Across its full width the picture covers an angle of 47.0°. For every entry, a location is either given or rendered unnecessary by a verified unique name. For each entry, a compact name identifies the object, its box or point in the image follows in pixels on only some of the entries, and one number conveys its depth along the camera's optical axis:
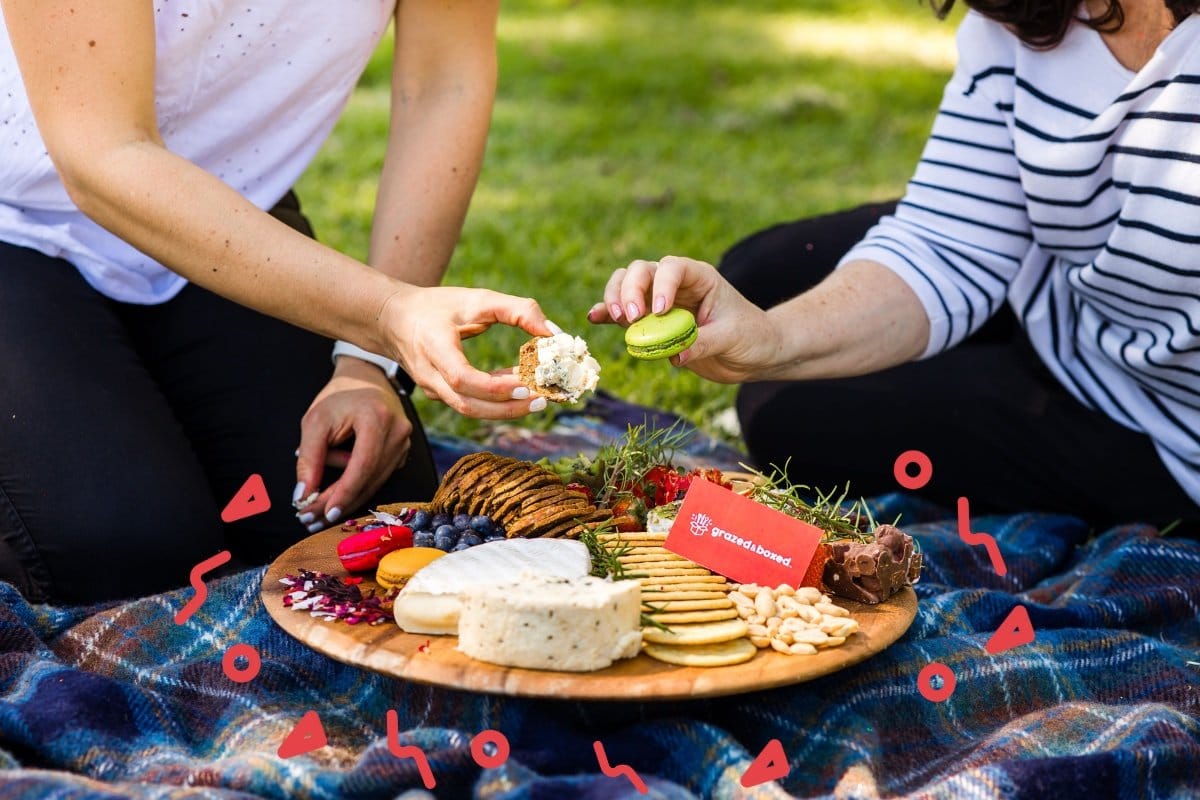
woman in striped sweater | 2.55
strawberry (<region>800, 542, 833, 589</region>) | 2.08
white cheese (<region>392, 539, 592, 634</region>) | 1.86
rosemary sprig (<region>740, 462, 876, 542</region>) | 2.25
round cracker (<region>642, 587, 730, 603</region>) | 1.94
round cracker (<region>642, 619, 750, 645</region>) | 1.85
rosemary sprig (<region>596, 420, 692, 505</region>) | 2.39
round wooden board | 1.73
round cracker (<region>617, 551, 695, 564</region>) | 2.07
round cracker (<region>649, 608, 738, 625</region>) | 1.90
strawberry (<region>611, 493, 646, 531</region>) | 2.24
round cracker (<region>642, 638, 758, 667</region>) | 1.82
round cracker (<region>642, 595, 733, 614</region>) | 1.92
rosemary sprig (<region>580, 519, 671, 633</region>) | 2.00
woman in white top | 2.24
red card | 2.06
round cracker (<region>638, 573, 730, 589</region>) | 2.00
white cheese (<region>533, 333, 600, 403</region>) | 2.08
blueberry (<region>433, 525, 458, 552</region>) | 2.13
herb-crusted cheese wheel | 1.75
